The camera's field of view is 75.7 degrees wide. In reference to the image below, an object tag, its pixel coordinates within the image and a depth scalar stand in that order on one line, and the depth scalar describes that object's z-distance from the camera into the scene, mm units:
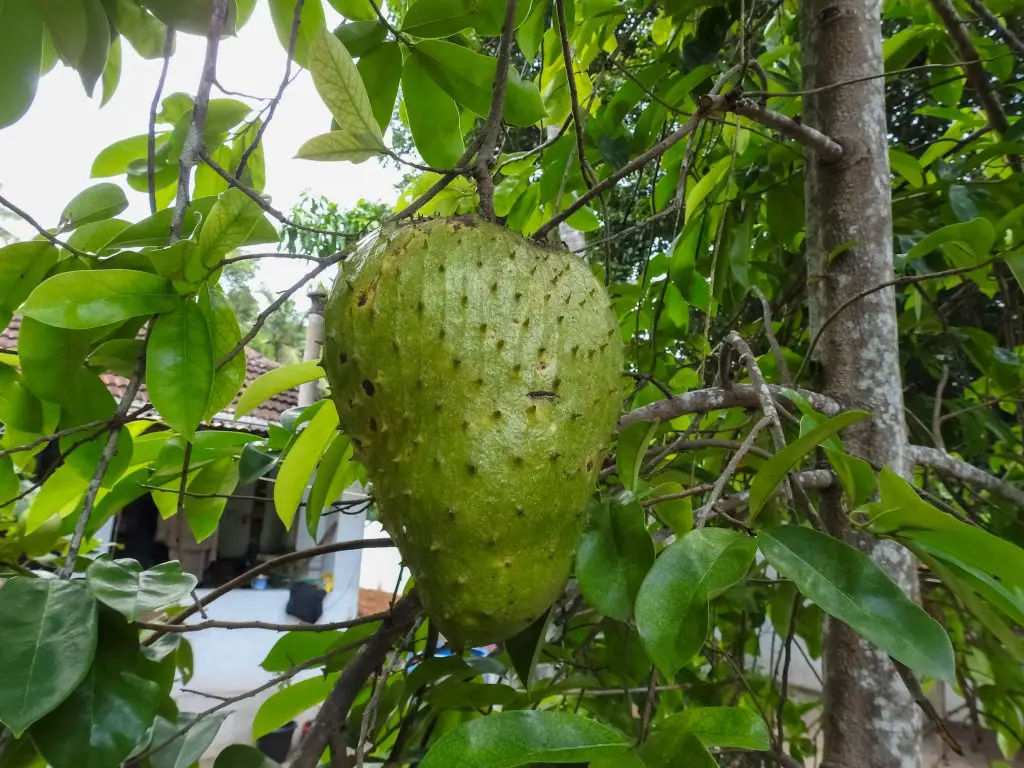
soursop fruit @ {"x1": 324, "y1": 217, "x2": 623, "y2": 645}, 392
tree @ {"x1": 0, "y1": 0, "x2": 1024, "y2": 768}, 365
